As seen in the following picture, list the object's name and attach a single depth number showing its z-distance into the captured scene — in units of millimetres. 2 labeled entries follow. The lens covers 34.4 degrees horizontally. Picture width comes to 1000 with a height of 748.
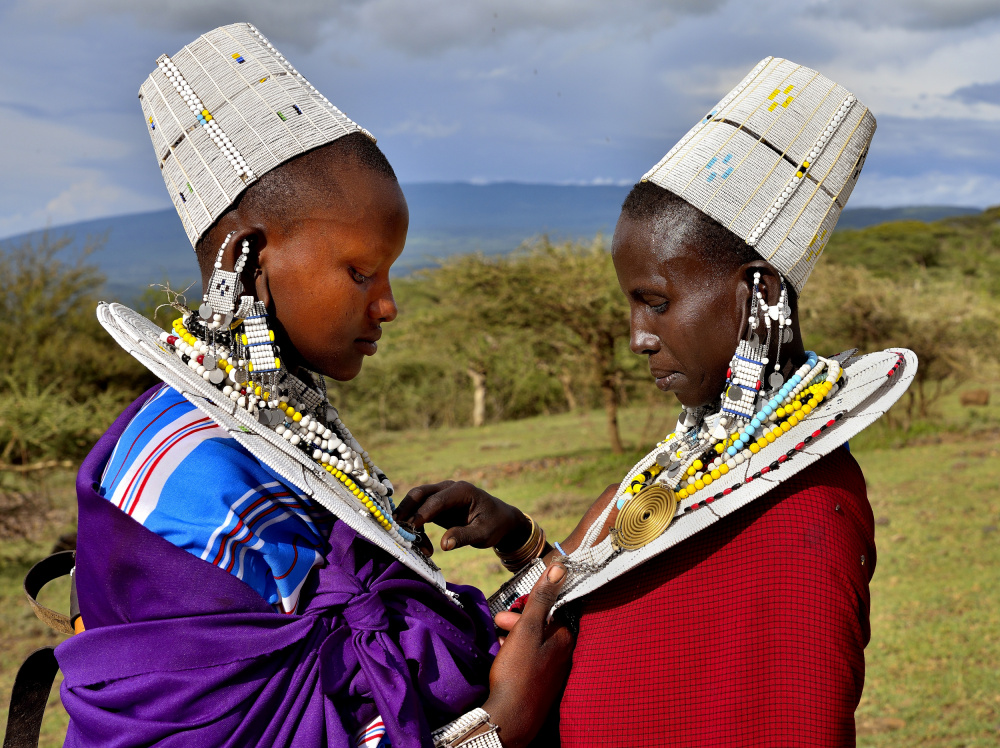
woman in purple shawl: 1206
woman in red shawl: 1243
